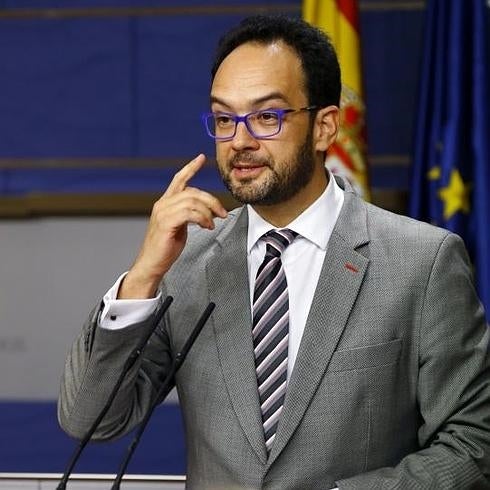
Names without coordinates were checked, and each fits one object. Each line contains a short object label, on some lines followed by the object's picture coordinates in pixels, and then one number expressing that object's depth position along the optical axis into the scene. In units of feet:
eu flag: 26.94
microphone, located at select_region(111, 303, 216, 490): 19.45
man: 20.50
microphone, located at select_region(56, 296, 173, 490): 19.54
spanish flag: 27.25
